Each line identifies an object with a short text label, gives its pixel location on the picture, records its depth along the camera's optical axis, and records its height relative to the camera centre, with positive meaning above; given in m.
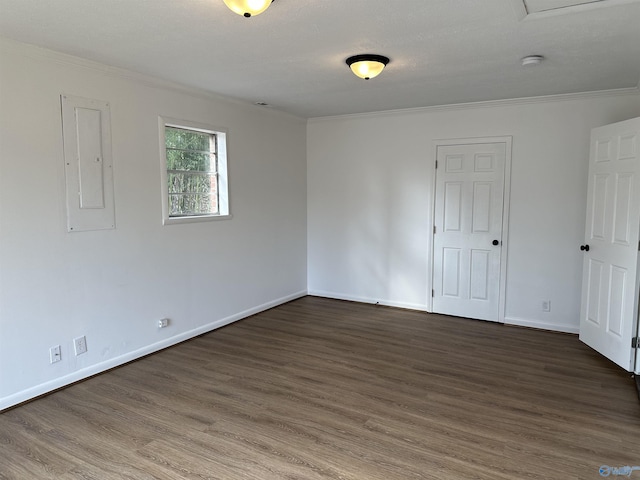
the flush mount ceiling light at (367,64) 3.17 +1.06
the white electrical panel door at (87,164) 3.24 +0.33
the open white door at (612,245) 3.47 -0.34
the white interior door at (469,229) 4.88 -0.28
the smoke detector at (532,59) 3.19 +1.10
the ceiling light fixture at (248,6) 2.08 +0.99
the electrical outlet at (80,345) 3.36 -1.10
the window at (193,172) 4.15 +0.35
